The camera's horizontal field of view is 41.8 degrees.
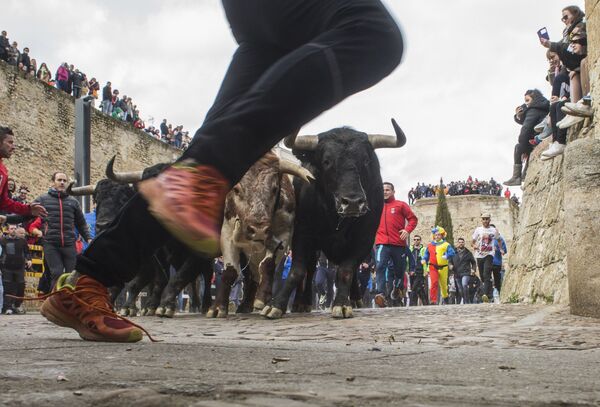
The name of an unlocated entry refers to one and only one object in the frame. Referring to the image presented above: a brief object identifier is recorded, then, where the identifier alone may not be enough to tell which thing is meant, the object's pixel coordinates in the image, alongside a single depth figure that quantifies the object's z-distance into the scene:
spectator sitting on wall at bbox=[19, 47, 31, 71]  30.22
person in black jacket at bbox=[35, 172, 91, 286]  10.34
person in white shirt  15.13
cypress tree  54.22
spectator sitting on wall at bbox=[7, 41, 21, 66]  28.97
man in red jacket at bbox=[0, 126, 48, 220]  7.05
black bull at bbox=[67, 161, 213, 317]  8.25
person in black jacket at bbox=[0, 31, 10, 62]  28.17
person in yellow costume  16.53
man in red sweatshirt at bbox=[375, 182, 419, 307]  12.22
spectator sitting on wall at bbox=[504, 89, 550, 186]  12.52
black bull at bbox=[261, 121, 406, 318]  7.13
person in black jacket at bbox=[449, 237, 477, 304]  17.14
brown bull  7.21
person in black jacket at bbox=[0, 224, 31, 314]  11.62
